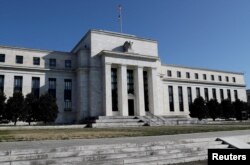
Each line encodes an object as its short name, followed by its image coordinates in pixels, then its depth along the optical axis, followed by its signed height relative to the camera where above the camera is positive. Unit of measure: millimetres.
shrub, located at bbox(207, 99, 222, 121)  57562 +238
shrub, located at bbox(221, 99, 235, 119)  60250 +376
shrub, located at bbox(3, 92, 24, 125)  36562 +793
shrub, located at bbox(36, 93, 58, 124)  38500 +707
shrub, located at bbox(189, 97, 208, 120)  54594 +297
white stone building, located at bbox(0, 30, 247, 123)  46812 +7298
